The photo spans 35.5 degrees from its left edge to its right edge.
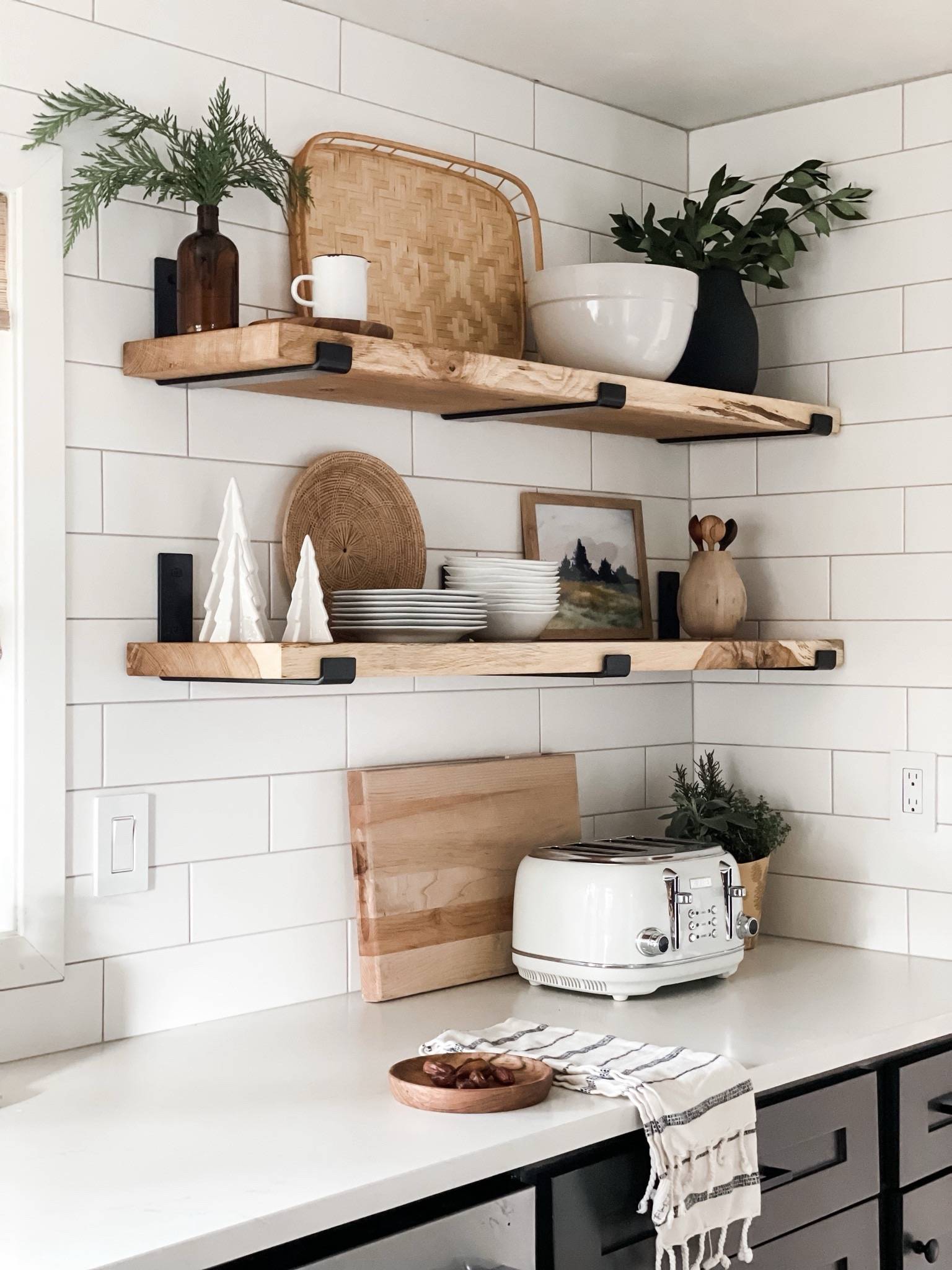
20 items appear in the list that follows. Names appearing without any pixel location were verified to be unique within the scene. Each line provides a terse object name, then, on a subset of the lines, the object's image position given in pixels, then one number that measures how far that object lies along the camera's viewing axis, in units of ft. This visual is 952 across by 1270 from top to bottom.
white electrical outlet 7.65
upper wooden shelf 5.71
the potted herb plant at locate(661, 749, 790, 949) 7.71
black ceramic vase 7.77
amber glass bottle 5.97
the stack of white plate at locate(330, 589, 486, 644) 6.16
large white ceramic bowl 6.98
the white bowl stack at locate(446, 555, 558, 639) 6.69
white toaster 6.69
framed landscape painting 7.80
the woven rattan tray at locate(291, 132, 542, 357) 6.74
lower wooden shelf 5.64
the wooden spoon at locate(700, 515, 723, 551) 8.02
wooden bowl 5.12
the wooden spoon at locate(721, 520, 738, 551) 8.03
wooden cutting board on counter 6.81
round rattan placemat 6.66
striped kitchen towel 5.22
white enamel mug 6.03
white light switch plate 6.00
